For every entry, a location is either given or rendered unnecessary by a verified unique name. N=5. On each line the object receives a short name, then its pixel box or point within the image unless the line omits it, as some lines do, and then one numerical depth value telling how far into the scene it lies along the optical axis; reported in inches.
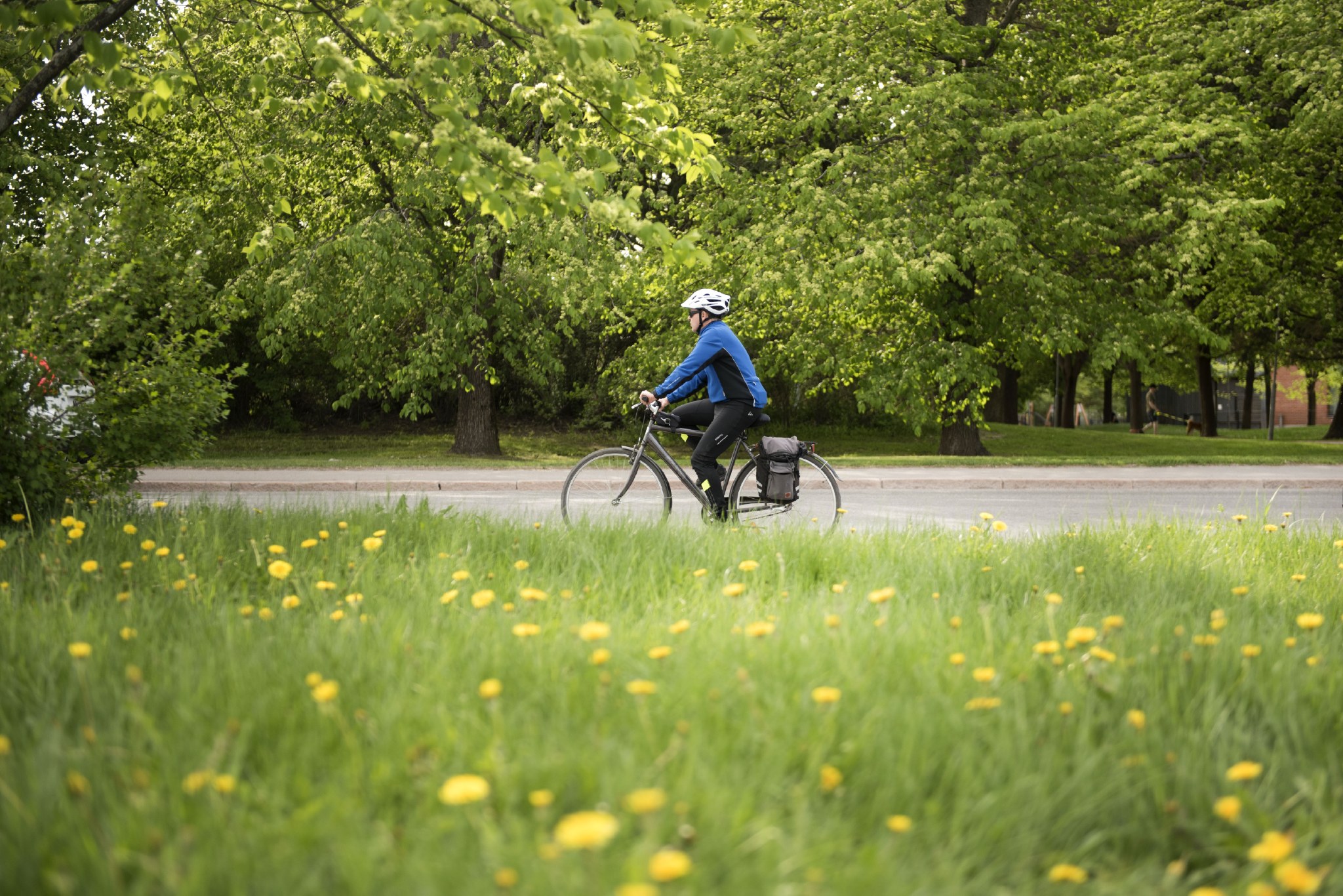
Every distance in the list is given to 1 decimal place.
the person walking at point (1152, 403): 1578.9
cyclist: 317.4
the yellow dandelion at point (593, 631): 112.0
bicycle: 325.7
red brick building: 2448.3
